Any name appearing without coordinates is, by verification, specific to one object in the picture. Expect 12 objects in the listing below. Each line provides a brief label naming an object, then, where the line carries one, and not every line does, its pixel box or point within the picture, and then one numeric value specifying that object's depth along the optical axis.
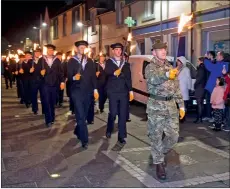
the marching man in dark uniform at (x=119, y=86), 3.94
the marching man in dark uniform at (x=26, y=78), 7.03
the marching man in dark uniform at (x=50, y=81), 5.03
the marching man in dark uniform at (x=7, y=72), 11.34
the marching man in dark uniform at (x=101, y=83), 6.08
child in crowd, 4.80
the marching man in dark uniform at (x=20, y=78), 7.75
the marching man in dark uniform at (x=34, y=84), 6.22
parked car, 6.42
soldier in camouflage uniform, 2.87
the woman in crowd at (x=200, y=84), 5.30
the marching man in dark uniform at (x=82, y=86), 3.85
